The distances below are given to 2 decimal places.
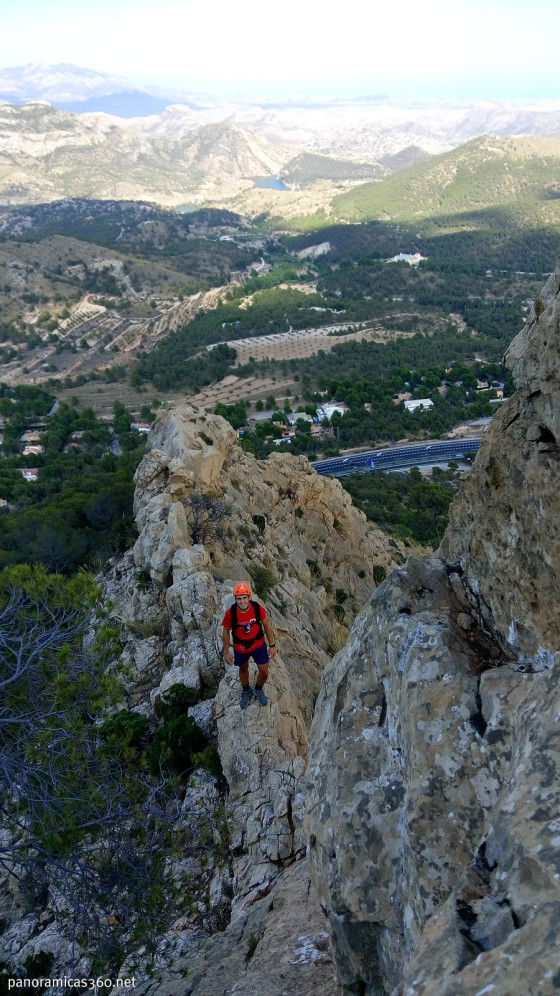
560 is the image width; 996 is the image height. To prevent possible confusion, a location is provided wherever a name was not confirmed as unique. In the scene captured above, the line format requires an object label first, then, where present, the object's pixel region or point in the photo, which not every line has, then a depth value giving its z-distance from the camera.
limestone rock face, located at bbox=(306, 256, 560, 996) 3.41
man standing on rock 8.35
